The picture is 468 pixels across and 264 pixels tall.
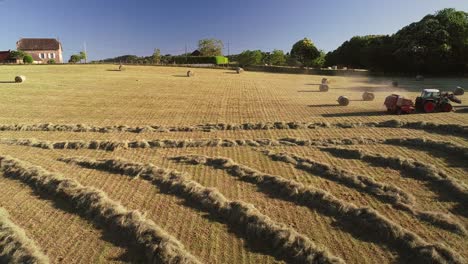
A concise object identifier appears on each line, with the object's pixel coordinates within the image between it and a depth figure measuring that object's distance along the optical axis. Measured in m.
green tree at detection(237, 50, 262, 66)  108.44
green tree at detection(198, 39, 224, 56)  117.00
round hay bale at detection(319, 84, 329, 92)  37.59
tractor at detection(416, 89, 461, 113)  23.28
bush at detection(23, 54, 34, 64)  84.83
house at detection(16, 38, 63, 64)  99.59
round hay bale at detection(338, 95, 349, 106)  27.36
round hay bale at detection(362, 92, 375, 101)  30.16
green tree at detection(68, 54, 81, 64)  111.71
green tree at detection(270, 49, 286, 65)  102.89
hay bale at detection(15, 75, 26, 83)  40.53
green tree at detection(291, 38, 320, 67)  89.94
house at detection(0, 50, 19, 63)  89.12
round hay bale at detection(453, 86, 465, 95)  33.00
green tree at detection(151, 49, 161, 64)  105.61
